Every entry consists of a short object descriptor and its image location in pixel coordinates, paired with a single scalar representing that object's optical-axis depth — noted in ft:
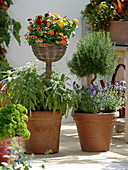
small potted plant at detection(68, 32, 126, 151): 20.83
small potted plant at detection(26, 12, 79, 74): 20.23
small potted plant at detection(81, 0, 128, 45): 23.54
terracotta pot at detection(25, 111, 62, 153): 20.21
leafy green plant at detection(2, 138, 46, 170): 12.32
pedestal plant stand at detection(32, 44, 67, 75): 20.35
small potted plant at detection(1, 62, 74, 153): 19.93
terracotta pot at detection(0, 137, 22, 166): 17.39
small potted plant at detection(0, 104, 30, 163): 16.74
